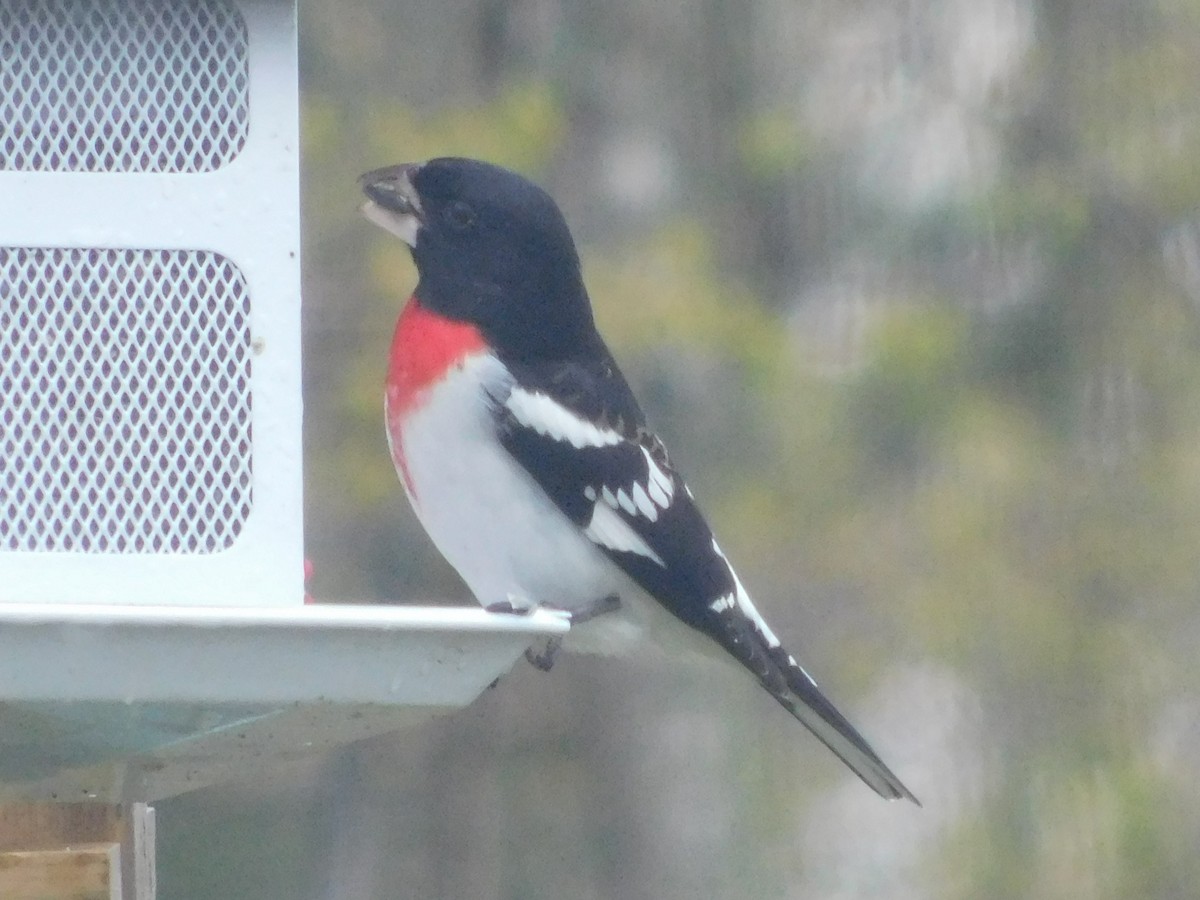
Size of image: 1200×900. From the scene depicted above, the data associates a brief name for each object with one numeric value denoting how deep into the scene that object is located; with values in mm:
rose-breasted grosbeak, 5969
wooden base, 3936
